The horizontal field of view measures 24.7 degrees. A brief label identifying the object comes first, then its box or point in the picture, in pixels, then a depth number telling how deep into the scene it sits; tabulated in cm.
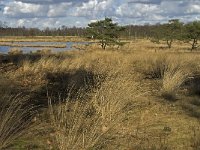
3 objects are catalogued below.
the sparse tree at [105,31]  5200
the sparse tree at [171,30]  6619
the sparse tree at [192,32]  6069
